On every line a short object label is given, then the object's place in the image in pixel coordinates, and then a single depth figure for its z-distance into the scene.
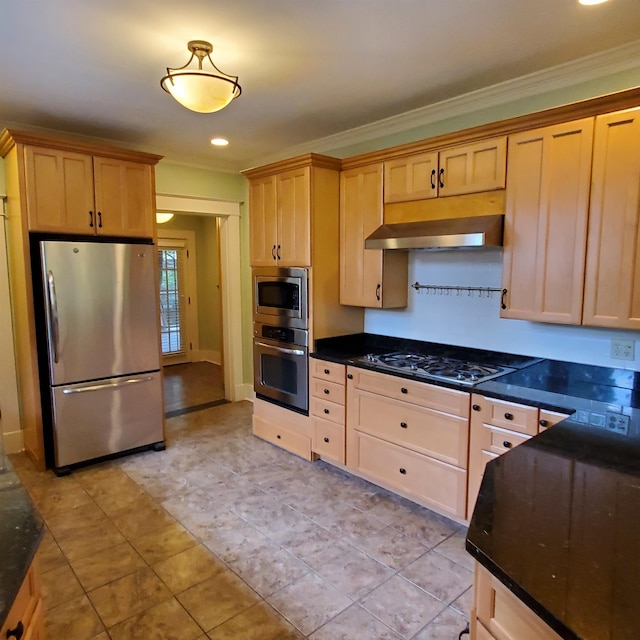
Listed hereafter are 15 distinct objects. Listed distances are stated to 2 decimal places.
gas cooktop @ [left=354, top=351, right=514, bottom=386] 2.69
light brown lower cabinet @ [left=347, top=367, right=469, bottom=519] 2.62
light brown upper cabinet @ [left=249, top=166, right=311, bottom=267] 3.39
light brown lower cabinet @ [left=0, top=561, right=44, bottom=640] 1.02
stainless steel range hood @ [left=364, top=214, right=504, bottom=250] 2.56
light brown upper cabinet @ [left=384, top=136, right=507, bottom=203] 2.64
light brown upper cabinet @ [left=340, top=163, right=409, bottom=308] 3.28
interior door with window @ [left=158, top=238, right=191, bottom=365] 6.93
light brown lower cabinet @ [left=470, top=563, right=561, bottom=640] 0.95
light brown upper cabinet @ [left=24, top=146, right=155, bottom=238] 3.15
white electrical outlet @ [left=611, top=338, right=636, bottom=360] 2.44
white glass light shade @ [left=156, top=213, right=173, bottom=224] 5.36
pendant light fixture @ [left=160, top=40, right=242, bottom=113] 2.14
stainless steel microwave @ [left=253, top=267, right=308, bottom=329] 3.47
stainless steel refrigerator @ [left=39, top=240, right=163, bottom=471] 3.25
